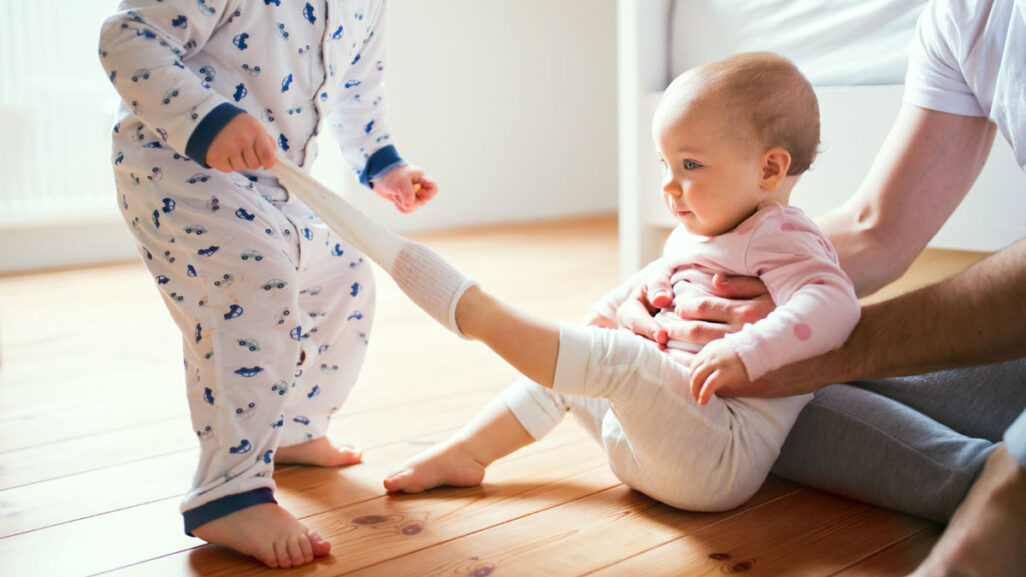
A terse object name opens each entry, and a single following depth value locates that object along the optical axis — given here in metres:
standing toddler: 0.88
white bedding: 1.40
